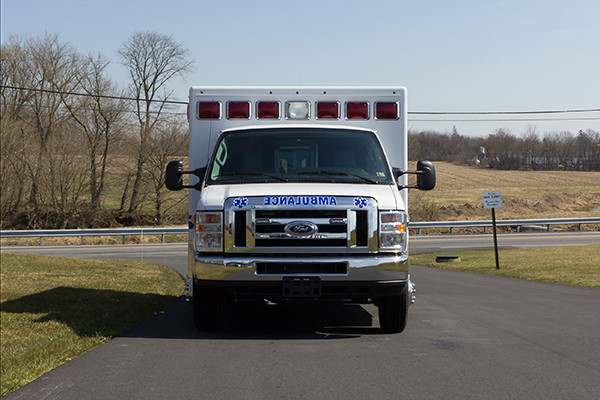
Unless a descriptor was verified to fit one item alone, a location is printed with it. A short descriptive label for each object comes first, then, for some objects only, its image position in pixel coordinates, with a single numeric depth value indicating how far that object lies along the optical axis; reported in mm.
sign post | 23031
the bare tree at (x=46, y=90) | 45688
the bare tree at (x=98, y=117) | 47188
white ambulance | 7457
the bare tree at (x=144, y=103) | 47969
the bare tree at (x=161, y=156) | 47062
